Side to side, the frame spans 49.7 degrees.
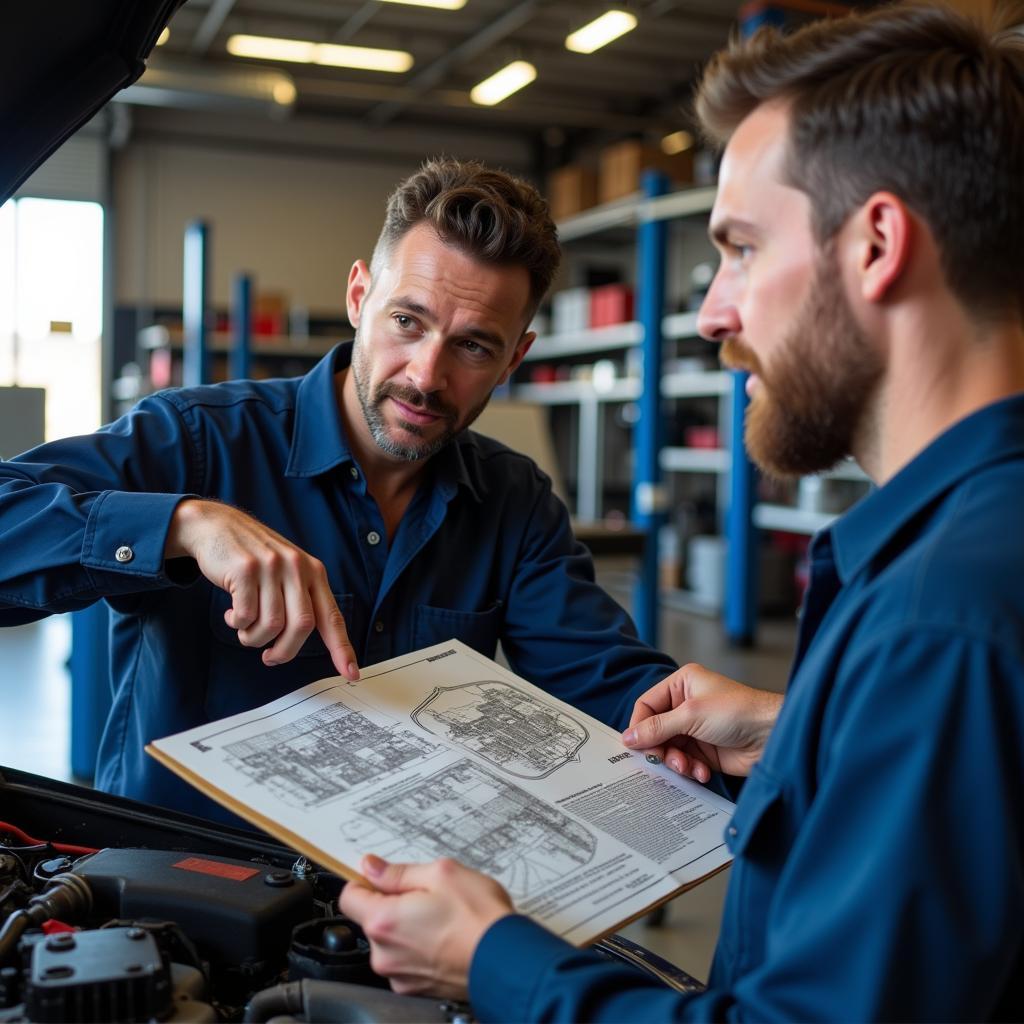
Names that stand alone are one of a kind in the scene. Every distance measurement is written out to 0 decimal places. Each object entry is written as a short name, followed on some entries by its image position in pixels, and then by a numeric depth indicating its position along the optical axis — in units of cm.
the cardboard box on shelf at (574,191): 848
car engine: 73
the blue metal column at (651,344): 450
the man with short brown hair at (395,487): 135
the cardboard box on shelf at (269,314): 918
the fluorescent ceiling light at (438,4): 751
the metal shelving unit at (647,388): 406
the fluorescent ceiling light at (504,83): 874
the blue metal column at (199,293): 653
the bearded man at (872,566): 60
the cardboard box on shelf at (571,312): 826
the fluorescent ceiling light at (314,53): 845
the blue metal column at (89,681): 315
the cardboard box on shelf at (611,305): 775
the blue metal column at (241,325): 658
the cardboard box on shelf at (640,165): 747
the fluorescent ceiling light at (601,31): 770
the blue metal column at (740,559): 573
